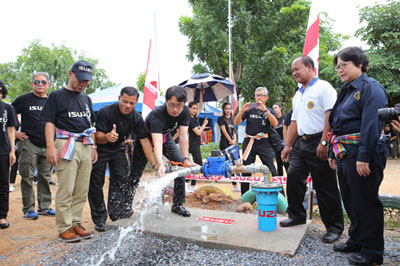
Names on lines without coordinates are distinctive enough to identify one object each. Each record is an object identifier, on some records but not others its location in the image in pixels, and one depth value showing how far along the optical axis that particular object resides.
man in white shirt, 3.28
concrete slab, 3.03
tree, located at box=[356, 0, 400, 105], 14.20
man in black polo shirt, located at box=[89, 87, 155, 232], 3.82
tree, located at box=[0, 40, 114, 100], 30.25
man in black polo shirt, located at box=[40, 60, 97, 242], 3.36
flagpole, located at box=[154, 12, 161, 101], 7.42
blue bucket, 3.26
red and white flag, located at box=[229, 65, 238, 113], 9.79
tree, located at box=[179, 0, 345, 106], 15.34
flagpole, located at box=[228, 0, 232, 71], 14.69
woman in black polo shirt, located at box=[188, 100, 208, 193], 6.91
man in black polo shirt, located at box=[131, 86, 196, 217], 3.59
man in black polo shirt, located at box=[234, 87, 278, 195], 5.28
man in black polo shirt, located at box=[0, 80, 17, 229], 4.09
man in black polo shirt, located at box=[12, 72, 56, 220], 4.46
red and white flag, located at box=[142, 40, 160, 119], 7.20
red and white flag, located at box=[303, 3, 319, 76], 4.59
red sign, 3.81
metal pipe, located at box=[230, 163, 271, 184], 3.38
